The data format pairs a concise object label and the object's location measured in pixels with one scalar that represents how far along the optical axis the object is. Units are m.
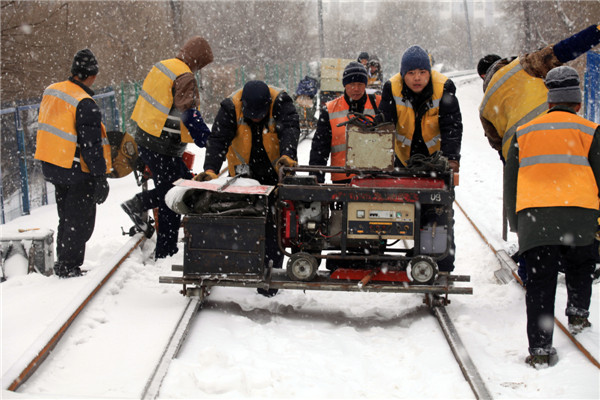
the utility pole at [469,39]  50.24
